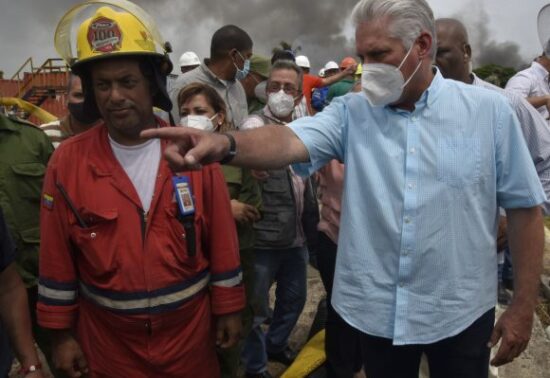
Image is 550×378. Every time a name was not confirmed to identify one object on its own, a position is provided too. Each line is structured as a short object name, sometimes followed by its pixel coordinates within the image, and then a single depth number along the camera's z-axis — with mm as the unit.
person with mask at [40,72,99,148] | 2778
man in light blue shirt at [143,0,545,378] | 1612
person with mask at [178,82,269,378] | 2551
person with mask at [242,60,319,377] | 2955
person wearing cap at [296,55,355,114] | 5974
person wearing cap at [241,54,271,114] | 4242
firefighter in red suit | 1716
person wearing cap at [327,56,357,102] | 5584
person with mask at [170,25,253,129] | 3805
